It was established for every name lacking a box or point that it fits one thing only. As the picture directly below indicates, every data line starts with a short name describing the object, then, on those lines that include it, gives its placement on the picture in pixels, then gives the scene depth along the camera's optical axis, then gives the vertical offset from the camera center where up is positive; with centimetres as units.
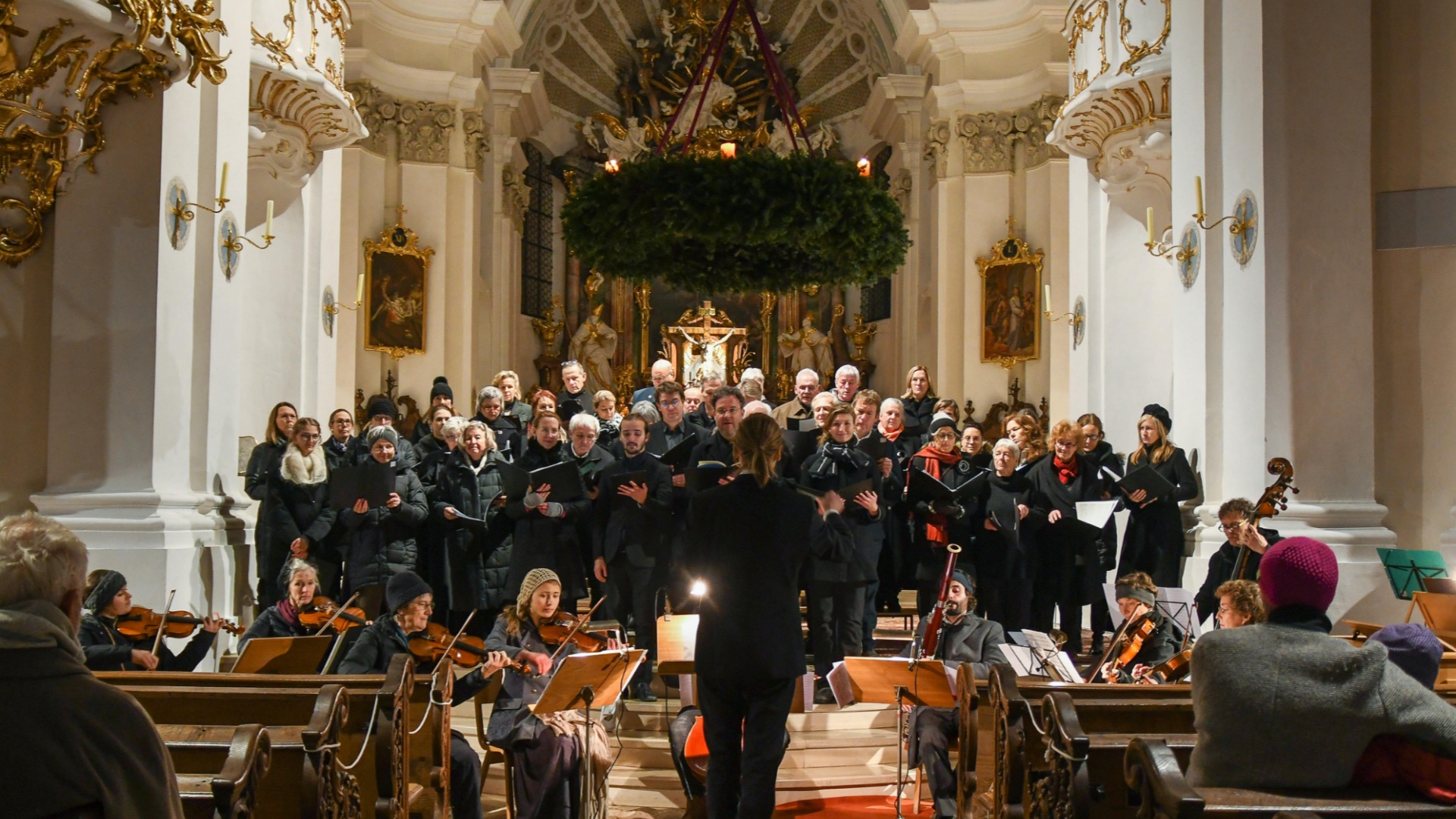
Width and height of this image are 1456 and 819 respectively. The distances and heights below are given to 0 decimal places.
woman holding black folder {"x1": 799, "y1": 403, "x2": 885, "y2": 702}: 679 -57
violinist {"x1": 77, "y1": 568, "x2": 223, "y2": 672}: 527 -76
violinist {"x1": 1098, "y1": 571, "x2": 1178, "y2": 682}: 577 -80
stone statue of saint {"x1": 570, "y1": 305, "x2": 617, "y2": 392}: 1861 +128
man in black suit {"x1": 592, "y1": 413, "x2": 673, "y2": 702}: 711 -46
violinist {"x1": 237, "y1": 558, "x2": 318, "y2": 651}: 593 -70
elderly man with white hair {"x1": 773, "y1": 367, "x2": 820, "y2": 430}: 927 +36
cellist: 615 -43
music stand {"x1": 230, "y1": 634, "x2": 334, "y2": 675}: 551 -84
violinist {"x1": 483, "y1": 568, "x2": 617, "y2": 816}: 544 -113
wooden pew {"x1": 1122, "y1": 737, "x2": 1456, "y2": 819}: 270 -70
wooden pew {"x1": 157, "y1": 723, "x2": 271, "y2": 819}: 289 -72
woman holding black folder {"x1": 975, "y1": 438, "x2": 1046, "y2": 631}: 738 -58
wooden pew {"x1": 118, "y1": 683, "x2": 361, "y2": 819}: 354 -81
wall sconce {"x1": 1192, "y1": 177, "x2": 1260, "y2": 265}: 699 +112
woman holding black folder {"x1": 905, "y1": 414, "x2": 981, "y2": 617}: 707 -35
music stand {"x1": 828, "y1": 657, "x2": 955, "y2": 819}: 548 -93
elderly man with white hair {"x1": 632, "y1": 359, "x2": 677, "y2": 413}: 925 +48
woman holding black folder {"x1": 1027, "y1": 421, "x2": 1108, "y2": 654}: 752 -53
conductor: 445 -57
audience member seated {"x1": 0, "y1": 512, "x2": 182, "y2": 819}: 237 -48
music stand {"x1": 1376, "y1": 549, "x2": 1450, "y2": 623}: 620 -53
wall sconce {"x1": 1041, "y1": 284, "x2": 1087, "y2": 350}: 1066 +100
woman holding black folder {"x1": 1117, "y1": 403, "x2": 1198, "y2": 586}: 722 -39
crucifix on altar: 1891 +138
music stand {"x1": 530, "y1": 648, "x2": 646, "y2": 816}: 510 -89
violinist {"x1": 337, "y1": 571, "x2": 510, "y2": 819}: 543 -82
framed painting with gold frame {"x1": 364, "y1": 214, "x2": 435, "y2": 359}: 1416 +157
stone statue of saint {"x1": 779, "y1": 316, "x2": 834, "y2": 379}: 1869 +127
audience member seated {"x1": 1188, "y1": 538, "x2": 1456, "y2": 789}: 282 -51
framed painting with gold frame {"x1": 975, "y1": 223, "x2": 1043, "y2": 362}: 1466 +153
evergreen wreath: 662 +110
